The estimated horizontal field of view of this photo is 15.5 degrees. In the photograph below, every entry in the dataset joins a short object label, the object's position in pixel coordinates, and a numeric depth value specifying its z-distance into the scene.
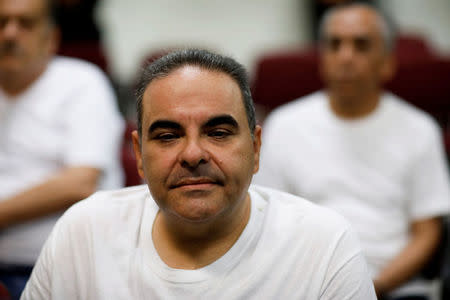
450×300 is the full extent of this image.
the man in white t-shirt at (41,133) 2.38
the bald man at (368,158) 2.42
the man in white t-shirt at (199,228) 1.91
